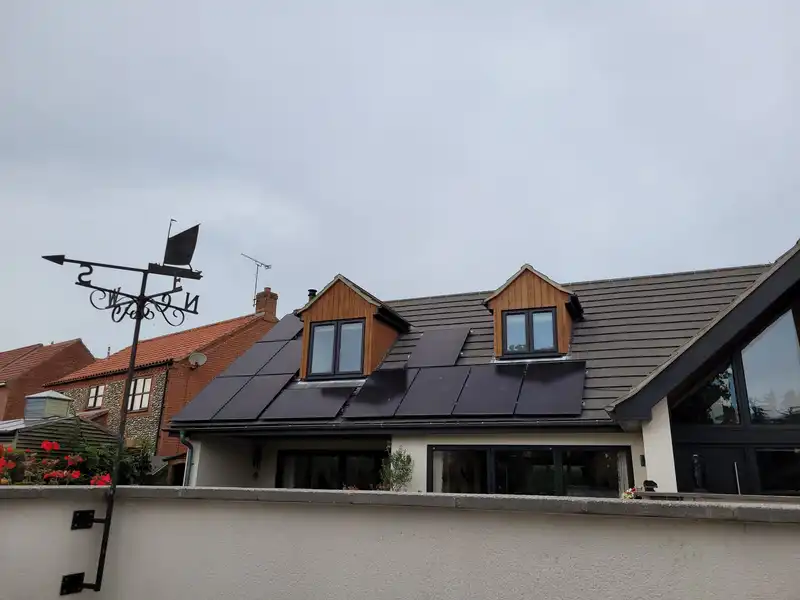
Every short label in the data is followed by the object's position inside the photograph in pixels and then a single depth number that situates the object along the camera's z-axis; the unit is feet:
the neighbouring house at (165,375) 78.95
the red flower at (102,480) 21.27
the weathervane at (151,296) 19.08
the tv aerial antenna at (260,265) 93.86
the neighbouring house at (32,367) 105.19
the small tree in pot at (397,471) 33.94
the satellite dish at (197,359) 80.49
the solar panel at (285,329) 51.22
